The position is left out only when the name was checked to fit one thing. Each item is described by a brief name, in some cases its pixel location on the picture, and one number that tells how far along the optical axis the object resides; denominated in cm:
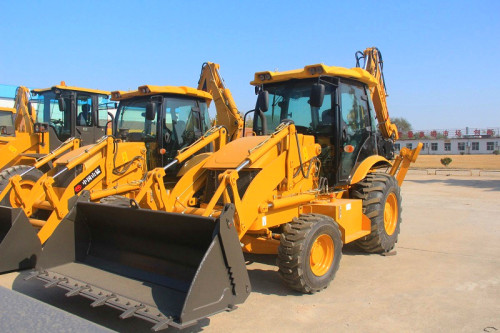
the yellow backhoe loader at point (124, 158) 475
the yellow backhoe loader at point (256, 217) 380
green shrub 3331
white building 6794
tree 9438
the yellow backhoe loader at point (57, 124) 987
